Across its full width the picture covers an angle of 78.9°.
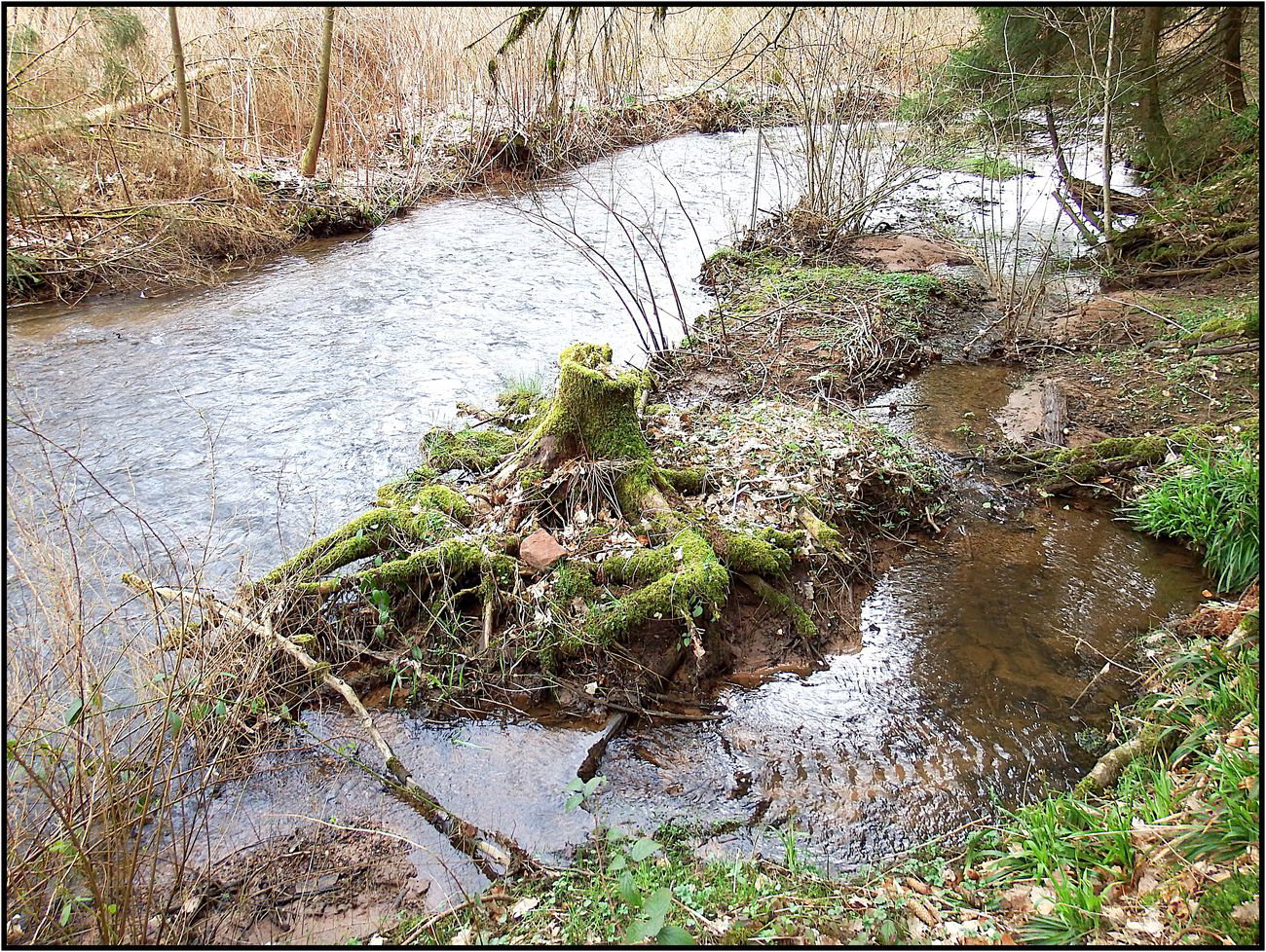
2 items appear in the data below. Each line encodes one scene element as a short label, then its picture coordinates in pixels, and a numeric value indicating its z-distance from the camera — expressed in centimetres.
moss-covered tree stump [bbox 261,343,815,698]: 427
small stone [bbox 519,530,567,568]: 449
